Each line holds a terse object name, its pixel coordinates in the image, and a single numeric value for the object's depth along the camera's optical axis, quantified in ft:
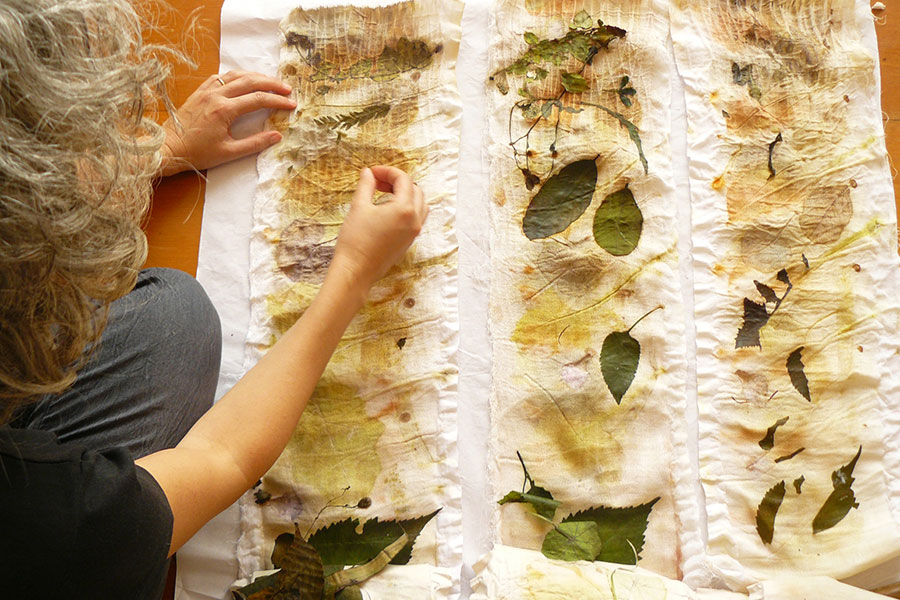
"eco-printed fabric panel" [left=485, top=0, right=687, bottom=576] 2.17
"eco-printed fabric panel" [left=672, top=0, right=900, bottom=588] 2.15
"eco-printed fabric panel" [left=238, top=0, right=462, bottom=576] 2.21
